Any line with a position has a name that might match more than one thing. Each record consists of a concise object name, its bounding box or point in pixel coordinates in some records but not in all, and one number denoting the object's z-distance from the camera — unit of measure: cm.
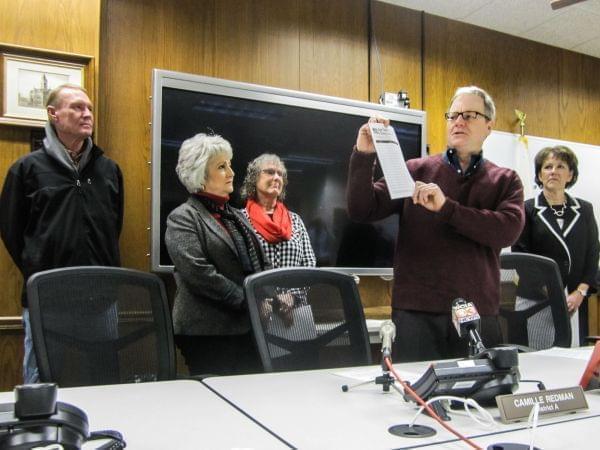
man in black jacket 223
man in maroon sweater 179
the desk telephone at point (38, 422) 62
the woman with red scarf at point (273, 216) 250
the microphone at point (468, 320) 110
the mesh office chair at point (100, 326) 136
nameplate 92
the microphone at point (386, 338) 112
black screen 279
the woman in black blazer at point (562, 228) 300
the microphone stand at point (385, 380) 112
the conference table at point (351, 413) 84
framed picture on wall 249
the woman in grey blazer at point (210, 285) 199
